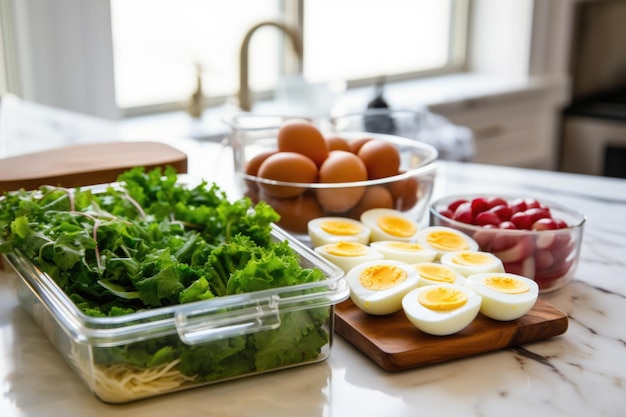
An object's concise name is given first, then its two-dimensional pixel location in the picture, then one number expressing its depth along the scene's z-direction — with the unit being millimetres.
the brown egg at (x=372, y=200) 1275
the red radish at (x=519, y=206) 1228
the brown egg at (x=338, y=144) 1385
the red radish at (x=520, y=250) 1134
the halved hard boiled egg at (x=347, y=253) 1086
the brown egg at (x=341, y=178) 1259
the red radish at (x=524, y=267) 1141
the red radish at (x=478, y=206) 1236
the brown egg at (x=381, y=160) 1328
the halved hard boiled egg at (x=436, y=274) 1024
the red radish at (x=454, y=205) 1271
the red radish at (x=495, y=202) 1245
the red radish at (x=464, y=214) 1225
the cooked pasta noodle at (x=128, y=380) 838
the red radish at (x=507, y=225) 1178
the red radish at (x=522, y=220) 1182
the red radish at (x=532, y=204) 1238
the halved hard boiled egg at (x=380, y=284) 990
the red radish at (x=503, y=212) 1215
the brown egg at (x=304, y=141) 1335
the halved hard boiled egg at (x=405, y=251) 1103
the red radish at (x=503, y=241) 1137
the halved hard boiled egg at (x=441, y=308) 938
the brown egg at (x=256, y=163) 1353
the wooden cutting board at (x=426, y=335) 928
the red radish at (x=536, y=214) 1187
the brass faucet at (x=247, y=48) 2553
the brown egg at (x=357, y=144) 1397
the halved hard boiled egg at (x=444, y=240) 1144
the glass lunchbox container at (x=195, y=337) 828
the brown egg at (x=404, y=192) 1299
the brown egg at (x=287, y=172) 1276
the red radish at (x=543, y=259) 1134
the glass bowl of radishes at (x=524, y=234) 1135
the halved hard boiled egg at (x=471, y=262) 1062
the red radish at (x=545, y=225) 1164
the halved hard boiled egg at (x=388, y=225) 1204
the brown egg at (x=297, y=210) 1270
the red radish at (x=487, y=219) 1203
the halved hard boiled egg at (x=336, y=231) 1172
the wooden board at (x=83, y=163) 1287
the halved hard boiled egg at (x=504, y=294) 979
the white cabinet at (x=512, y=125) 3502
